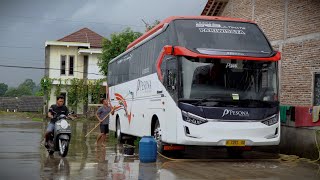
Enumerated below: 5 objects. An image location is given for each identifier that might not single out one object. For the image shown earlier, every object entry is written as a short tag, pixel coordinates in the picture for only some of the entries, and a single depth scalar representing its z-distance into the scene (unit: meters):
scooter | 12.34
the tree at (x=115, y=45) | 35.00
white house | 44.00
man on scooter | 12.73
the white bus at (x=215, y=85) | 11.68
